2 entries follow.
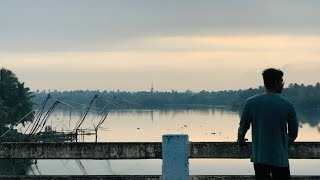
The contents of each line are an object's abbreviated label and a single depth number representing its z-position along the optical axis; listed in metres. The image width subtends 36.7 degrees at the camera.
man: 5.73
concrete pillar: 7.12
